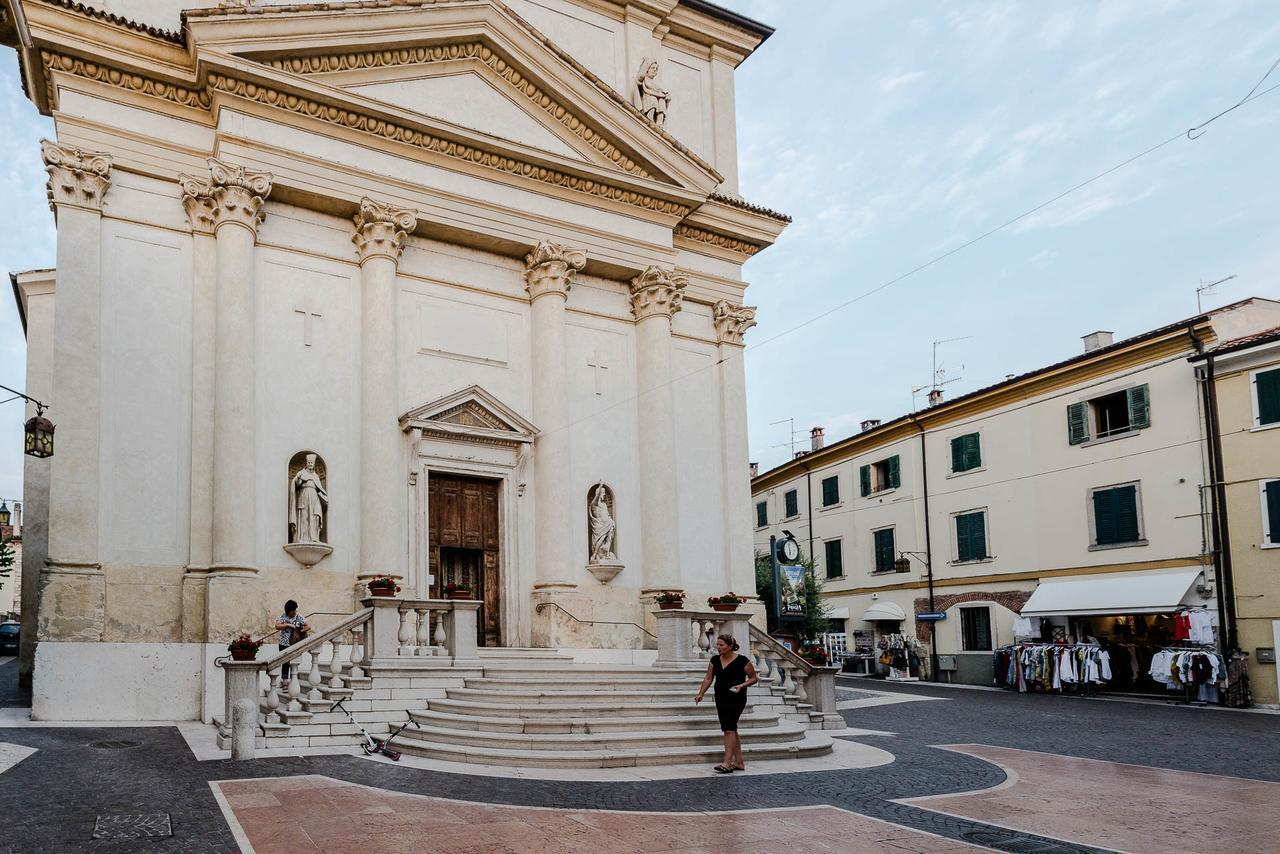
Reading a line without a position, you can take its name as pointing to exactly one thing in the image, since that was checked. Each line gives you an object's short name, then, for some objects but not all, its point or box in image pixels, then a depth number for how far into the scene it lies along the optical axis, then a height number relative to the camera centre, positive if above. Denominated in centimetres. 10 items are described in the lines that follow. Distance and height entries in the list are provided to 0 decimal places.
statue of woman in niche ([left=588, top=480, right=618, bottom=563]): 2055 +87
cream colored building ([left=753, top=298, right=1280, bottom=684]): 2672 +175
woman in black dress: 1176 -141
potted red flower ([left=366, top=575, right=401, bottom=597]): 1498 -13
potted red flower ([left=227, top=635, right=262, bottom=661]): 1283 -82
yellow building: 2417 +164
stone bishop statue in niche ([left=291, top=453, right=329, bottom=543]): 1731 +121
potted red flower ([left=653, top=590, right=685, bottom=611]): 1742 -53
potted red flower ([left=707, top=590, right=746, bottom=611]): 1764 -58
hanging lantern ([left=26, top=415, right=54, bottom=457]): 1485 +217
